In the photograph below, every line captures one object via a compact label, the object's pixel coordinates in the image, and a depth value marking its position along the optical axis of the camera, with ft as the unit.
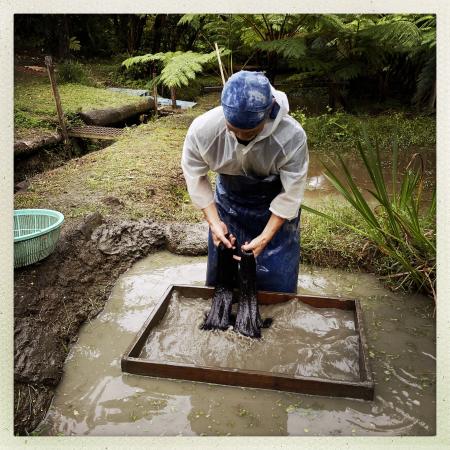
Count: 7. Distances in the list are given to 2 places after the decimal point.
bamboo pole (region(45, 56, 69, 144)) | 21.57
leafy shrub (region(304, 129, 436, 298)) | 9.93
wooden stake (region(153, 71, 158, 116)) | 26.91
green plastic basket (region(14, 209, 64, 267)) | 9.86
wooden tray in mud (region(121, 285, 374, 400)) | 7.78
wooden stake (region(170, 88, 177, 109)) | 28.46
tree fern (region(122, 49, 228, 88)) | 23.09
